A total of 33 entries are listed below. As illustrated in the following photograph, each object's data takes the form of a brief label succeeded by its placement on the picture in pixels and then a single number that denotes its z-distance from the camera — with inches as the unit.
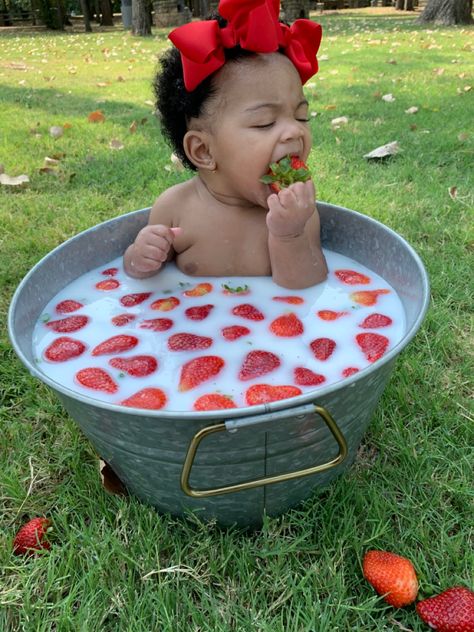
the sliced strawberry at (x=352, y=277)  25.0
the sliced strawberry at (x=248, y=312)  22.7
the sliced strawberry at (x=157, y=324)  22.9
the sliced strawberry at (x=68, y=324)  22.7
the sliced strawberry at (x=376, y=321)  21.5
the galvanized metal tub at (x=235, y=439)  12.8
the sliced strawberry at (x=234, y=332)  21.4
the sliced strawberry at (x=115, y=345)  21.0
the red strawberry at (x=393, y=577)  15.0
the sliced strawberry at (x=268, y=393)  17.2
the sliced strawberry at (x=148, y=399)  17.6
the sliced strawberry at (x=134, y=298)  24.8
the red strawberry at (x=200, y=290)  25.0
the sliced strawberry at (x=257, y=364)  19.0
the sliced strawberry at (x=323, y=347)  19.9
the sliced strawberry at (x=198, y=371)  18.7
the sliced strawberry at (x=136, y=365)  19.6
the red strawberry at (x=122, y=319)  23.3
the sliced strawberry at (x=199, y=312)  23.2
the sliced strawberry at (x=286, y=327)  21.4
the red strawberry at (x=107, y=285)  26.0
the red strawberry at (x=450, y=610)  13.9
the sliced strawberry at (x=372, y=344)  19.6
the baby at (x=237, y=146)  20.4
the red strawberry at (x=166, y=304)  24.3
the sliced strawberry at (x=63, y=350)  20.7
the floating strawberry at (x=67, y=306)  24.1
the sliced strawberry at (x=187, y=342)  21.0
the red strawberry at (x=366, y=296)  23.4
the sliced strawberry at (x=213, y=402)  17.0
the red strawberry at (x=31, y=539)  16.9
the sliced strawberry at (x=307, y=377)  18.3
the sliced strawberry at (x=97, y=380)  18.8
